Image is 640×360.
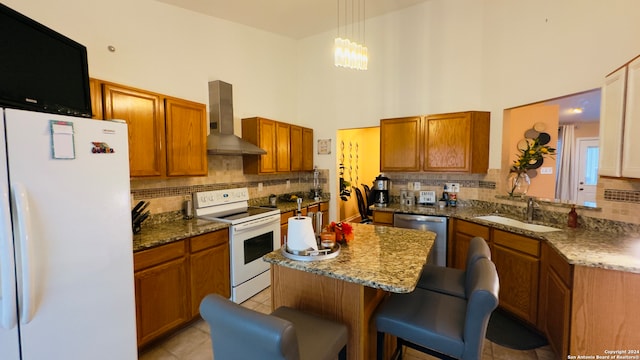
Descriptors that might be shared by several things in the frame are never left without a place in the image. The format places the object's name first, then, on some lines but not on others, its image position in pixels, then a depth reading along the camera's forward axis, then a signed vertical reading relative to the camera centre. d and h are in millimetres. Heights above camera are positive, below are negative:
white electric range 2809 -754
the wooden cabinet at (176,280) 2033 -985
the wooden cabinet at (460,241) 2945 -866
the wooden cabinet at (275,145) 3637 +345
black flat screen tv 1354 +577
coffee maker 3875 -334
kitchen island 1351 -652
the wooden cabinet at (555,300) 1763 -998
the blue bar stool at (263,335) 977 -685
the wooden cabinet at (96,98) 2007 +544
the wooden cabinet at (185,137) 2553 +317
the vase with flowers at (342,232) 1862 -456
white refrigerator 1240 -385
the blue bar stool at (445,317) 1227 -819
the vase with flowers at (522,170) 2951 -37
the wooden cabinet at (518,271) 2301 -965
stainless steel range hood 3160 +604
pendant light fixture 2332 +1035
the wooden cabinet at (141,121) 2141 +412
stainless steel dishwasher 3176 -747
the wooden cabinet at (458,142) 3273 +330
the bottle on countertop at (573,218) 2383 -466
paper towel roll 1588 -407
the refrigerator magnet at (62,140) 1373 +149
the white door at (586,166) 6191 +32
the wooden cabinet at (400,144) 3615 +341
